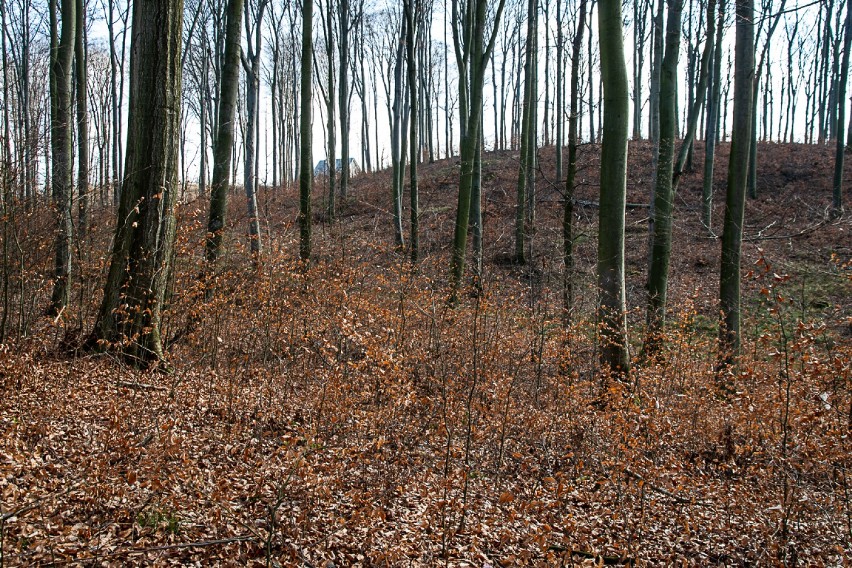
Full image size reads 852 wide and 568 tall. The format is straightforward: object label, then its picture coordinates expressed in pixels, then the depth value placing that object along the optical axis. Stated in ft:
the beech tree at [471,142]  36.24
